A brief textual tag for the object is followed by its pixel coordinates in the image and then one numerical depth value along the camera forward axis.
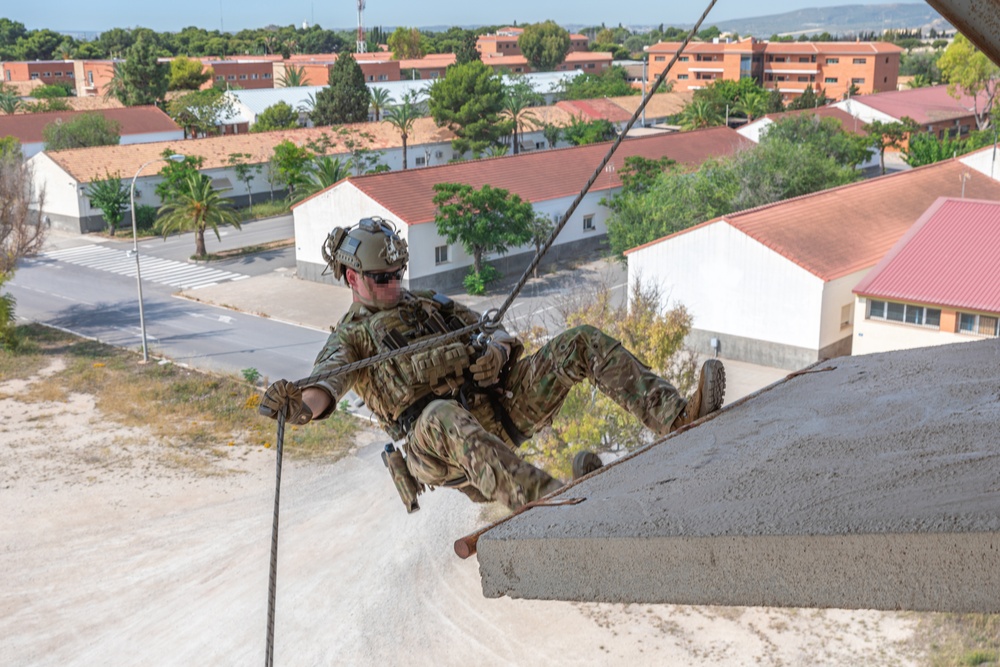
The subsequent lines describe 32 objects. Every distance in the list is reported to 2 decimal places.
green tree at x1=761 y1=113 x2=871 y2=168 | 55.45
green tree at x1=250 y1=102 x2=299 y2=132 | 75.50
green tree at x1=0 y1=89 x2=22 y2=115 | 78.31
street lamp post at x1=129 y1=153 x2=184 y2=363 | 34.62
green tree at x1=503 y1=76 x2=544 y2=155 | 70.94
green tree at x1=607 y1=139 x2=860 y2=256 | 43.34
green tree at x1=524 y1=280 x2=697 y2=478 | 23.05
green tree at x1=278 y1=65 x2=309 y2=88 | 98.30
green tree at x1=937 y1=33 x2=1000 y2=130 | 68.06
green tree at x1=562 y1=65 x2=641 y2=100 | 91.50
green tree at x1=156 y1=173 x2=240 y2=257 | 49.06
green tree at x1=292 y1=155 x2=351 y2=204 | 51.88
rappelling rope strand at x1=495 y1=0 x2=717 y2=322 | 5.53
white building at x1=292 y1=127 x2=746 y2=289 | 44.28
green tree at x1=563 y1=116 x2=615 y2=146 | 71.44
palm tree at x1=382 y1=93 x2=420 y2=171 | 65.88
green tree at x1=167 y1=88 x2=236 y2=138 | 76.06
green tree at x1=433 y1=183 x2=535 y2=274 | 44.25
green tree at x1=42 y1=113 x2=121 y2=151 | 65.88
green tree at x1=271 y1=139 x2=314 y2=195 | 59.37
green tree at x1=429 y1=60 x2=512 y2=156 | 68.25
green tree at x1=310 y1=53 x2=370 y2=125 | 75.12
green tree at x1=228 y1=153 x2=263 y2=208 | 60.16
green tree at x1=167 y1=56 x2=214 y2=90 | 92.75
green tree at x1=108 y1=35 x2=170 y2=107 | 85.75
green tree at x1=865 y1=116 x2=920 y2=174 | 66.75
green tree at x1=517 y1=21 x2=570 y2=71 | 130.25
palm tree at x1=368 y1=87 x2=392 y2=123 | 77.95
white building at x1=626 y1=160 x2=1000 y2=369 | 34.03
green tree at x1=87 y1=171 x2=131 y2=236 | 55.38
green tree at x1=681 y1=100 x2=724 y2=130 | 76.50
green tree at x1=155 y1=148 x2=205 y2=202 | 50.88
